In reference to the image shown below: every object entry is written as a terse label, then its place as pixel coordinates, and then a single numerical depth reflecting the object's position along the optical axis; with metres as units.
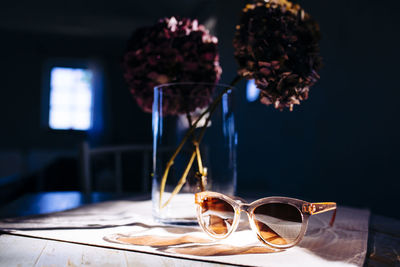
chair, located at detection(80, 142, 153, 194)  1.22
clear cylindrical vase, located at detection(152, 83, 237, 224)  0.62
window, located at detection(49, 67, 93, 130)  6.58
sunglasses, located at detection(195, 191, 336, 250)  0.49
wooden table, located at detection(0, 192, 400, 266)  0.43
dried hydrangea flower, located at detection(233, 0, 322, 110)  0.58
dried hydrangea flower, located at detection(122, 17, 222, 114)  0.67
